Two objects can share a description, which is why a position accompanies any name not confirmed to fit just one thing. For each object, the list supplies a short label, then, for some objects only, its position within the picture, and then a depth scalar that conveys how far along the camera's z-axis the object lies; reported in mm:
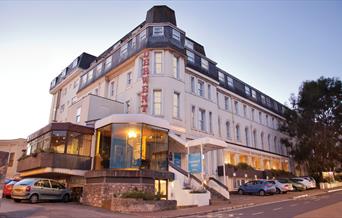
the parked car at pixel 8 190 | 19516
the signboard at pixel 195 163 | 19188
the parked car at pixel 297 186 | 31556
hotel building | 18203
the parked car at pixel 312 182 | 34069
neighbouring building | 38844
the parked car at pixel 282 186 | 27542
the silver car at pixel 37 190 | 16469
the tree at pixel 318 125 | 39438
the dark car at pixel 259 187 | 25969
